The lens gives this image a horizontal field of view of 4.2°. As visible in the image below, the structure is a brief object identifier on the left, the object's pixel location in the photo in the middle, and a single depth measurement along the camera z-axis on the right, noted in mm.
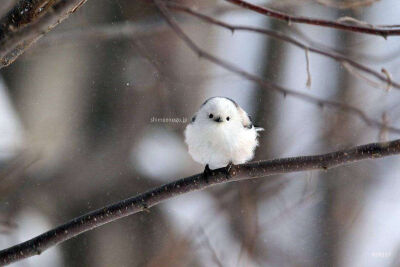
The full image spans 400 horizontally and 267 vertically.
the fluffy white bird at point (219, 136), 4491
